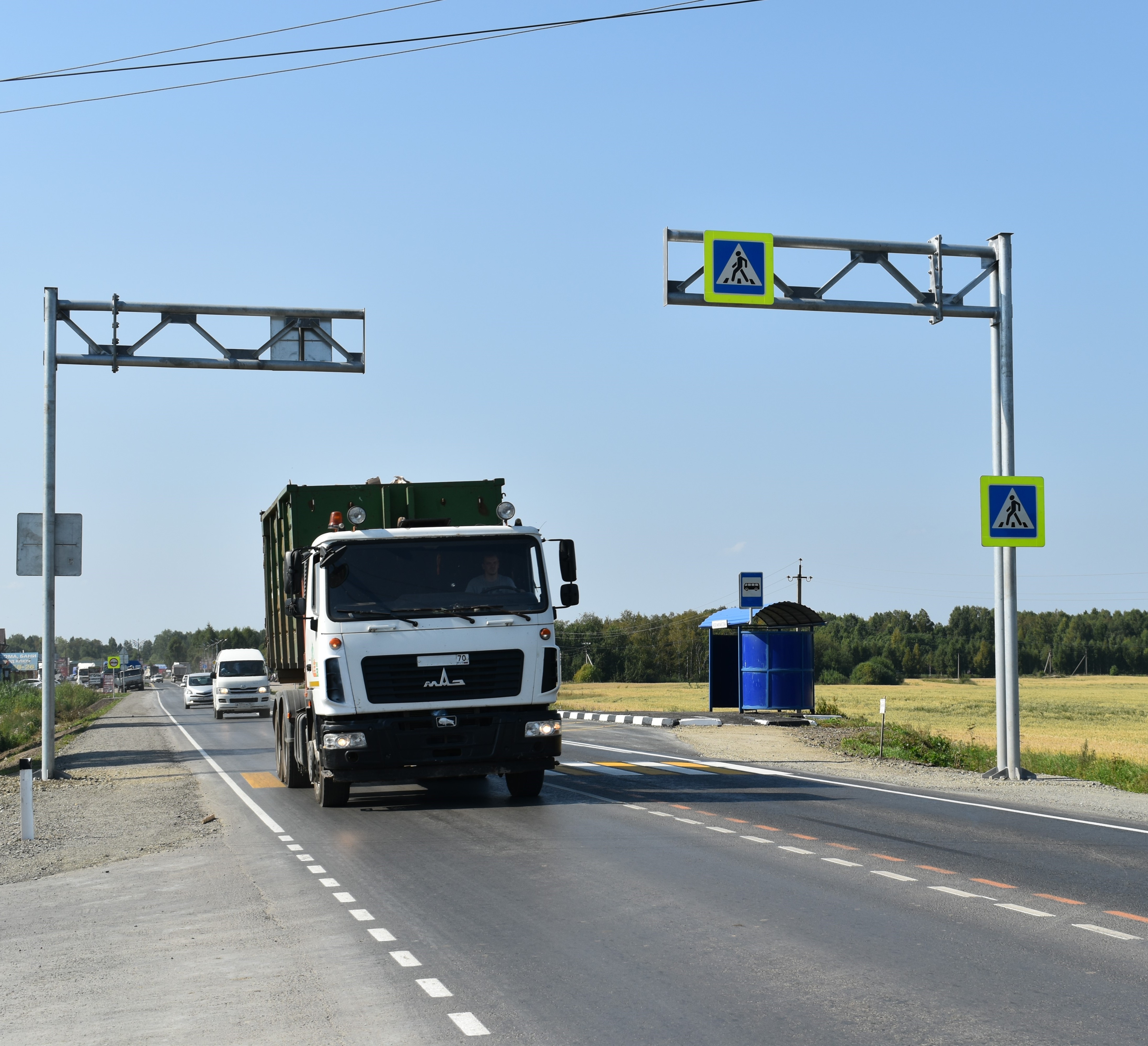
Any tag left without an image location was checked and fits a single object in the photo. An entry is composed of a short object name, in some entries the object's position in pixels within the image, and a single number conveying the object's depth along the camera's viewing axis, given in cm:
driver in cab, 1421
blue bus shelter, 3241
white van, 4422
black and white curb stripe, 3275
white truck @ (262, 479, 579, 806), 1373
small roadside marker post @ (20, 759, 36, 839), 1339
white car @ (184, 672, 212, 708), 5666
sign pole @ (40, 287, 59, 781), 1912
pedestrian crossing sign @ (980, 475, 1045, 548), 1769
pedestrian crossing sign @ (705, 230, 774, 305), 1678
